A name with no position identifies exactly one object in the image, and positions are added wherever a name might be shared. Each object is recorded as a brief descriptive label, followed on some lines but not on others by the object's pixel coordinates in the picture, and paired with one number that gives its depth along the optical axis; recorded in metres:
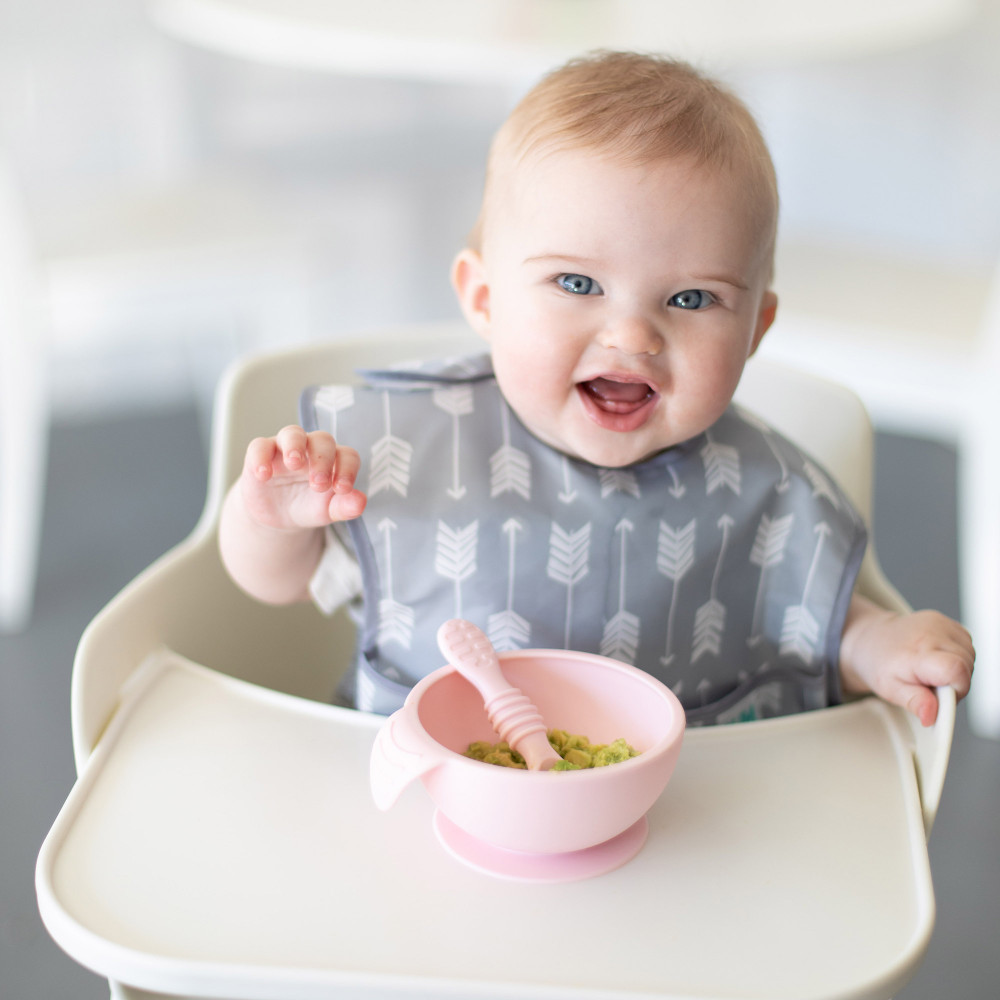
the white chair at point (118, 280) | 1.78
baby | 0.70
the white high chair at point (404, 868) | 0.53
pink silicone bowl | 0.54
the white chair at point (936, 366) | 1.64
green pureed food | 0.62
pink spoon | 0.62
